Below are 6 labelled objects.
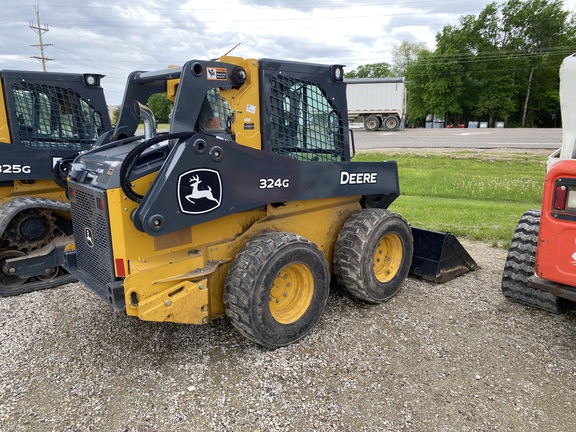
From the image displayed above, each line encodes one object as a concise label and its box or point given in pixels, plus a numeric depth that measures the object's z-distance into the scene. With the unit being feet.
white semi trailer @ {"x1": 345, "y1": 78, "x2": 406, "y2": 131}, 99.14
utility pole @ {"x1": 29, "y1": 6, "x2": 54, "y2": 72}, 135.85
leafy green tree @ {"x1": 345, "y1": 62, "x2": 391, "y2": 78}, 257.79
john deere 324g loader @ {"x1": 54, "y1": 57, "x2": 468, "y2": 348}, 10.50
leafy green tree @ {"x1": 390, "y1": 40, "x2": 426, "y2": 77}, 194.08
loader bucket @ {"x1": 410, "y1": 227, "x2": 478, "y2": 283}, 16.93
